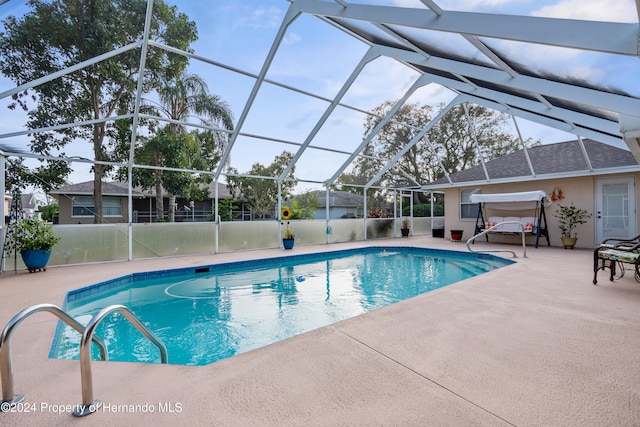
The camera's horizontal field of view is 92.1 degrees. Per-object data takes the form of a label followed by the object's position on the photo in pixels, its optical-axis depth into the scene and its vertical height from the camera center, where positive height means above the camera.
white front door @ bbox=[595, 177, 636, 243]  9.44 +0.11
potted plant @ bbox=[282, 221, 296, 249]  10.65 -0.88
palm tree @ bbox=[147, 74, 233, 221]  11.81 +4.35
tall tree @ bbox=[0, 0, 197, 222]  9.20 +5.13
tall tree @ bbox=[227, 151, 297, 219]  19.64 +1.40
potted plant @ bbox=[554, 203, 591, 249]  10.07 -0.30
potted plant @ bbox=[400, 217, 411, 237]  14.84 -0.73
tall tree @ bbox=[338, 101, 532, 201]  18.36 +4.59
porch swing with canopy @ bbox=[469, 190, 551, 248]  10.60 +0.13
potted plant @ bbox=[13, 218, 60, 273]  6.48 -0.56
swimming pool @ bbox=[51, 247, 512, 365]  3.96 -1.59
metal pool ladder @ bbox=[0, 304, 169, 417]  1.68 -0.84
